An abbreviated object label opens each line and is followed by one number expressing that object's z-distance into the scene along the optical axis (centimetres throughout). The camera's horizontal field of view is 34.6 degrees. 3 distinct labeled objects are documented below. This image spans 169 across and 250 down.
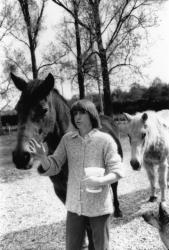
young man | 222
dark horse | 227
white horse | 438
